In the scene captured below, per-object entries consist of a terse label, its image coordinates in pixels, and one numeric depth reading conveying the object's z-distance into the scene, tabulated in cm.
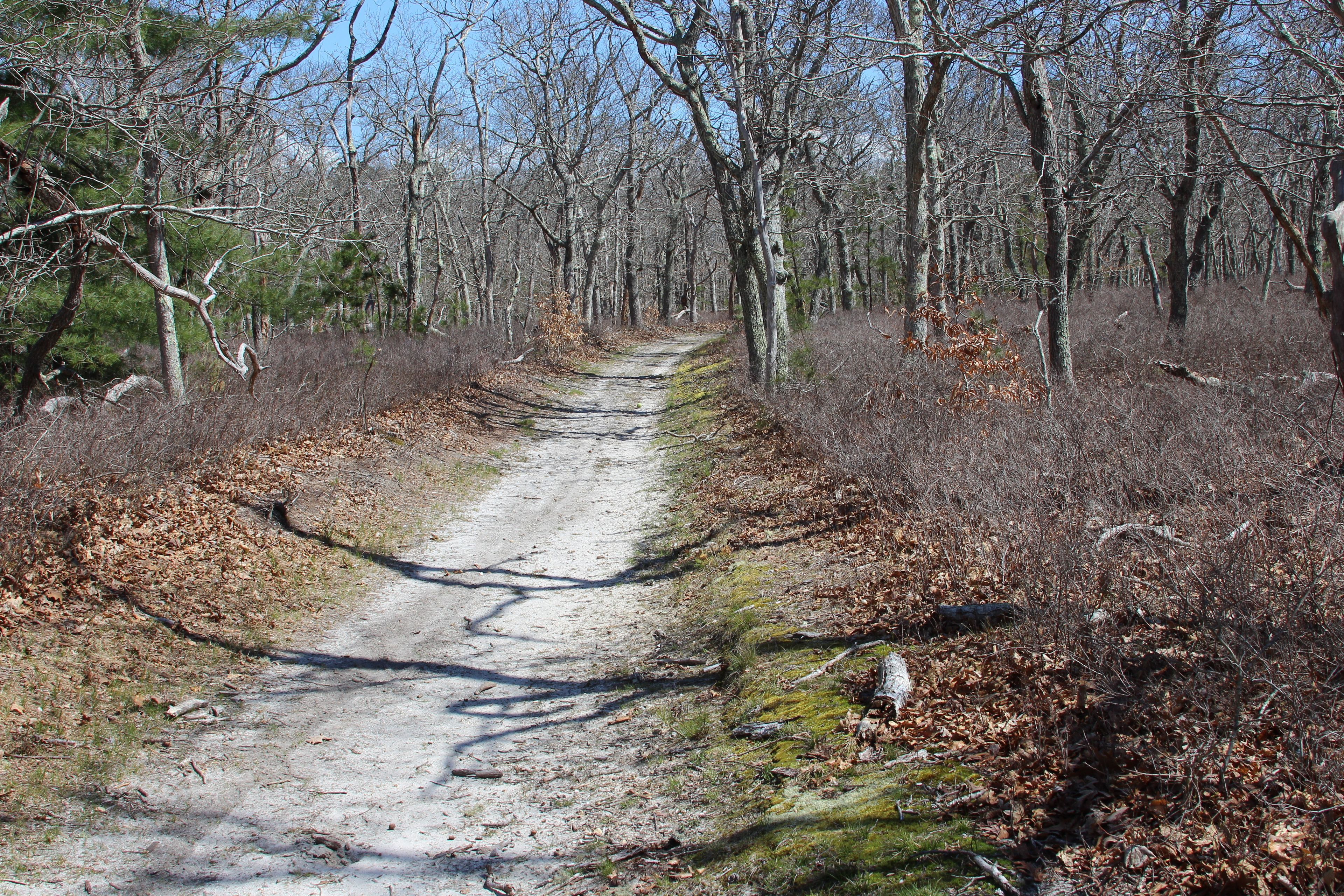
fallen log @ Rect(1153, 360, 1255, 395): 996
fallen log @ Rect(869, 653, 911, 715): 442
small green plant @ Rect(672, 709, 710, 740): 503
